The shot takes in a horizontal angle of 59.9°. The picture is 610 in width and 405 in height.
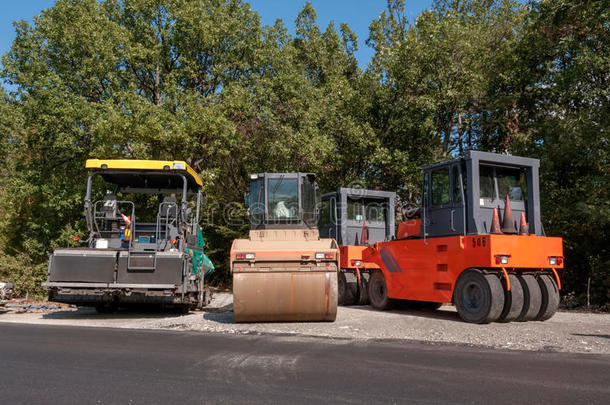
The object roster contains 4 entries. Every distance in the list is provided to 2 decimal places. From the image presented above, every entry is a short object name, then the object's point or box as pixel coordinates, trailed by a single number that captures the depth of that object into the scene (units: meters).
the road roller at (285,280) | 8.73
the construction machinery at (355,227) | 13.66
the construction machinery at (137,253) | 9.38
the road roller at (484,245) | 9.15
